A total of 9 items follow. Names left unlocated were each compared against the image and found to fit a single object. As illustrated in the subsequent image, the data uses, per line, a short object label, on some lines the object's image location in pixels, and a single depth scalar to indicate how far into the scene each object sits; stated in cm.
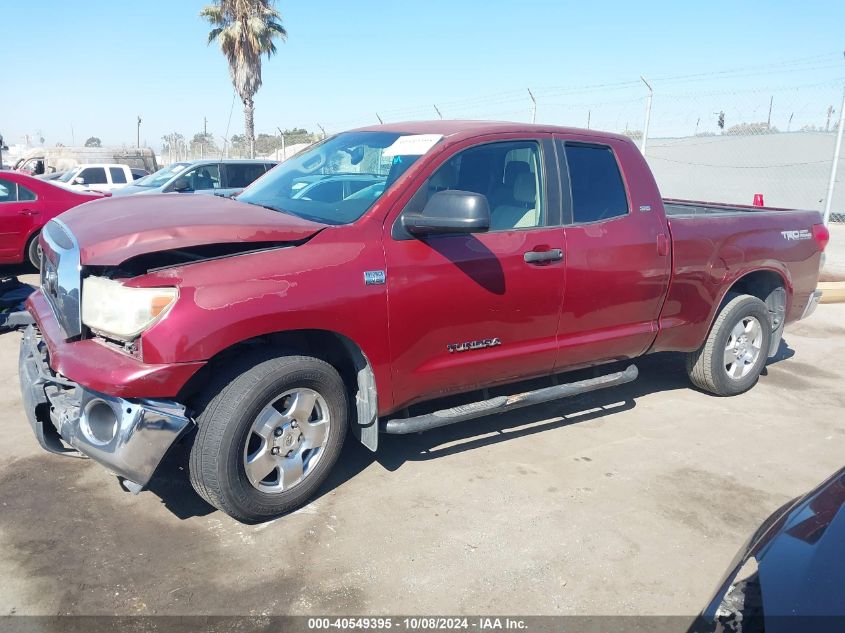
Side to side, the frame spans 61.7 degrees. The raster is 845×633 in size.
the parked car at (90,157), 2636
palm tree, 2484
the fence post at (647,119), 1239
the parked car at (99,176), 1889
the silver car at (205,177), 1227
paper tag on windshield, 387
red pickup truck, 305
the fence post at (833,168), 1028
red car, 926
